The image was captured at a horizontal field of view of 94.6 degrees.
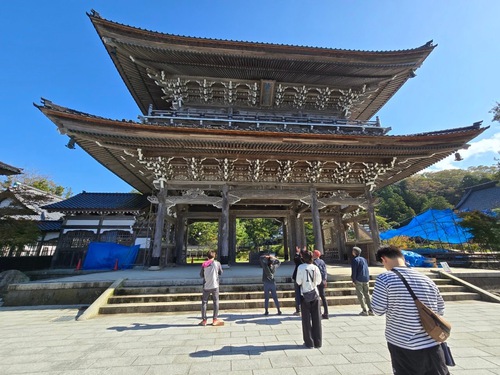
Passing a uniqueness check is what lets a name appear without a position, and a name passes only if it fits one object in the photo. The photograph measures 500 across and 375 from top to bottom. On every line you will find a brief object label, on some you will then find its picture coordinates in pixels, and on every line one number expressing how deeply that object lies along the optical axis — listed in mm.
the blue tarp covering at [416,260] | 13739
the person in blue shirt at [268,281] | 6426
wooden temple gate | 9538
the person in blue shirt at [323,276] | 6066
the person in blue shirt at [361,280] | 6387
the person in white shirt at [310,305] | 4322
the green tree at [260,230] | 33406
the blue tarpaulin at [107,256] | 14305
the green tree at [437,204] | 46969
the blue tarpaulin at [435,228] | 20984
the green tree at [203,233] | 39250
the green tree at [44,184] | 38375
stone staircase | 6973
